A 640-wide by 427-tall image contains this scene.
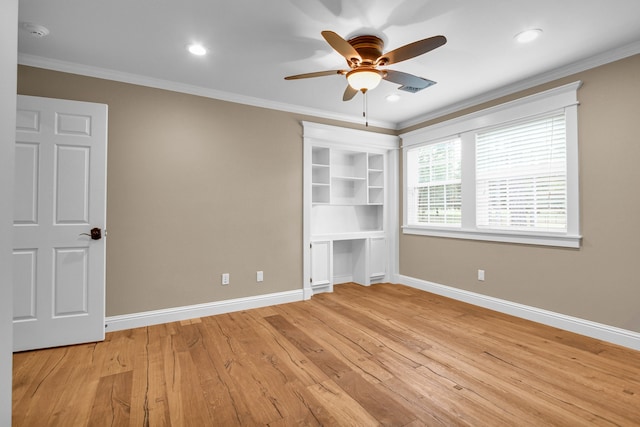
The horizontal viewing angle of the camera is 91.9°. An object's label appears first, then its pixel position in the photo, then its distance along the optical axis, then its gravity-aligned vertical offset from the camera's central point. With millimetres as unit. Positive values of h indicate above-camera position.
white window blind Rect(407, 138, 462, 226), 4336 +500
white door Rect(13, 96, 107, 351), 2670 -41
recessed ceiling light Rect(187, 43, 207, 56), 2678 +1487
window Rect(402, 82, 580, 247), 3174 +534
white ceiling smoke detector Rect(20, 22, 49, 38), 2354 +1470
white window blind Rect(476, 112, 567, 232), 3234 +470
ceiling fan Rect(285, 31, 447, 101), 2093 +1166
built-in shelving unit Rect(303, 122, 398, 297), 4547 +182
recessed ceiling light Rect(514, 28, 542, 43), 2482 +1493
